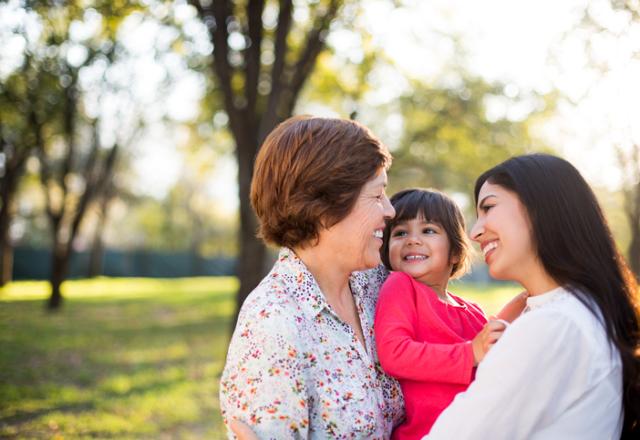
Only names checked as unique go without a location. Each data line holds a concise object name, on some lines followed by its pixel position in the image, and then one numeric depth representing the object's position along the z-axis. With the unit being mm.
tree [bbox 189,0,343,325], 8195
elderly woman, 2188
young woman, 1935
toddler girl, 2436
